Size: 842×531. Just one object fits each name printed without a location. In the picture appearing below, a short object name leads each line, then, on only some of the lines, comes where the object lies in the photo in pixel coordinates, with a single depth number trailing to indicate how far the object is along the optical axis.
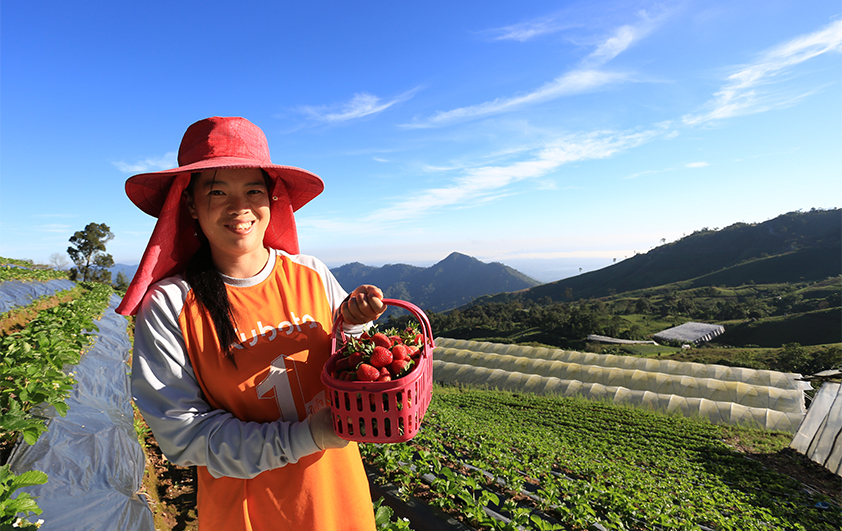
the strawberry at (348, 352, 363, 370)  1.35
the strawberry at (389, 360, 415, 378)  1.36
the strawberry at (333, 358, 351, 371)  1.40
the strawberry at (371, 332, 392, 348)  1.46
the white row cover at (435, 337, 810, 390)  18.52
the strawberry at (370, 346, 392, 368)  1.33
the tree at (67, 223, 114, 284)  32.53
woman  1.15
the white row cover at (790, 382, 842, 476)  9.56
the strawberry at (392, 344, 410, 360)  1.42
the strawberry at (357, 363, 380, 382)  1.25
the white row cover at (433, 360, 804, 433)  14.37
